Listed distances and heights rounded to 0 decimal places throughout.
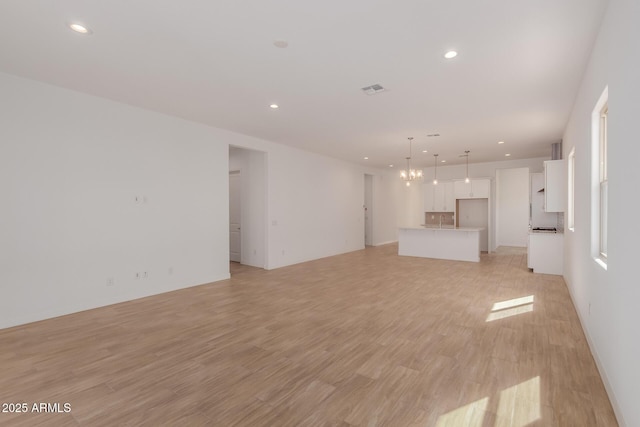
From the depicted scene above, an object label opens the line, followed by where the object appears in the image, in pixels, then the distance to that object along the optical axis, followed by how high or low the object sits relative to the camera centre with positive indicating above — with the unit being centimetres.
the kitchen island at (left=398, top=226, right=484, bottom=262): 805 -100
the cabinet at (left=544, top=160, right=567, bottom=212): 605 +44
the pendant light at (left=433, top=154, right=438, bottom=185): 967 +141
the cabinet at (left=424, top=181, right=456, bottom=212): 1023 +37
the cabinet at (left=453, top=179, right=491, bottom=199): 959 +62
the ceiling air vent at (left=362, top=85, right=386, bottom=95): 395 +159
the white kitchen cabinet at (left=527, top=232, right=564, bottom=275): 641 -98
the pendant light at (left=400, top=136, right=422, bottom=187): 743 +82
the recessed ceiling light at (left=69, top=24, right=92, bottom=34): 270 +166
